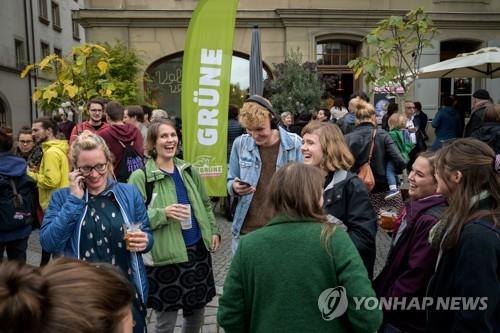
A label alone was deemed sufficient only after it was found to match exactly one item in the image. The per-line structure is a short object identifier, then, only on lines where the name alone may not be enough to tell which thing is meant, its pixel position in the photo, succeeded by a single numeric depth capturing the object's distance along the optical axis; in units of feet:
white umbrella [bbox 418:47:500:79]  28.09
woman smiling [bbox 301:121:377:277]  9.56
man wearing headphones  12.69
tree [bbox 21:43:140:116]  29.25
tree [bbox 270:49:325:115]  44.78
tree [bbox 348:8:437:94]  27.94
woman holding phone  9.21
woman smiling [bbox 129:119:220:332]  11.22
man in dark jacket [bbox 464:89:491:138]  23.98
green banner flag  19.04
